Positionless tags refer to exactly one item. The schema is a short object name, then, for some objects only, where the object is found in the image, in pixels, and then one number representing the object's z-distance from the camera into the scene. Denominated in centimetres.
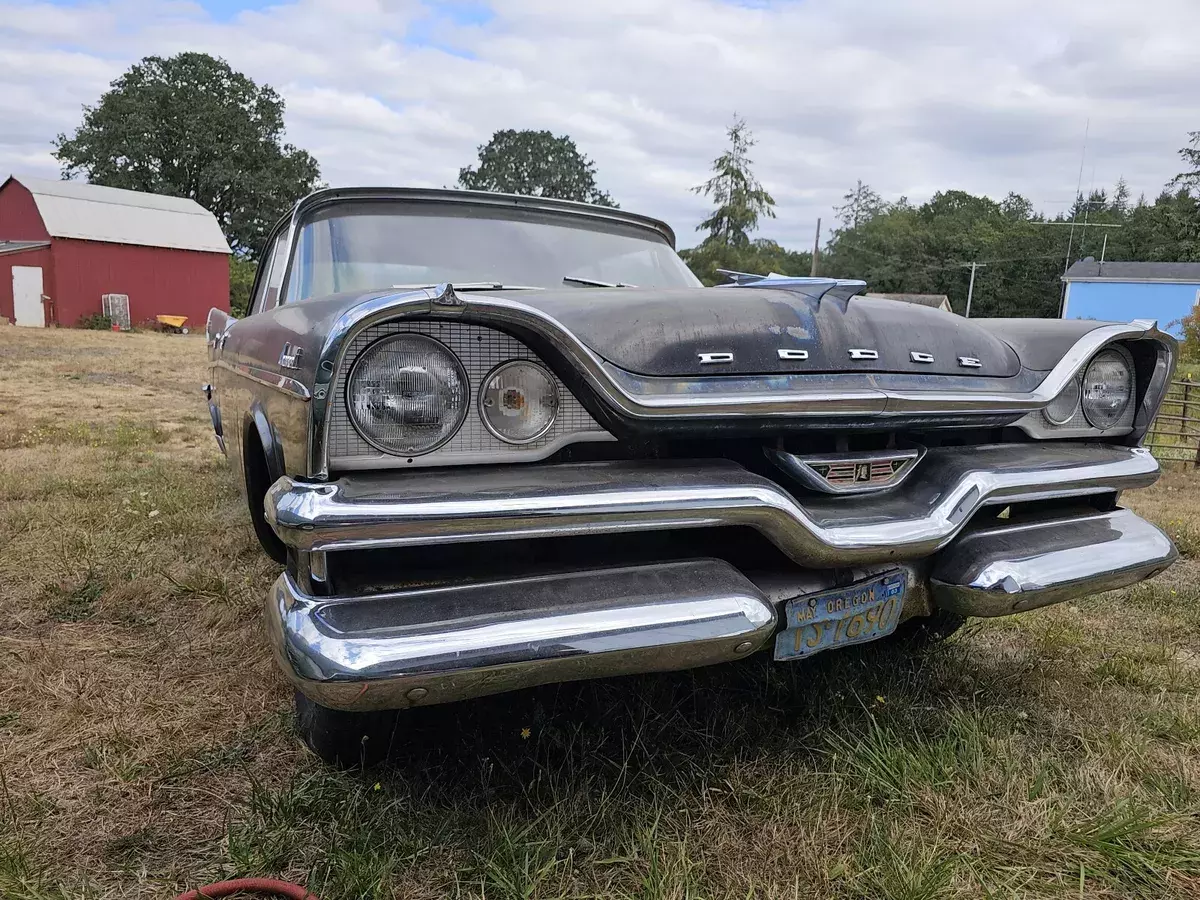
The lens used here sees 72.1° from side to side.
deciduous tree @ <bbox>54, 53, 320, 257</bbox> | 3684
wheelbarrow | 2491
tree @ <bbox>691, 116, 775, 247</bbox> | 2400
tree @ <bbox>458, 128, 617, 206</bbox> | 6031
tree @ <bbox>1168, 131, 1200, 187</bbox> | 4447
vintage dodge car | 150
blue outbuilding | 3831
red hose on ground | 158
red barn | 2325
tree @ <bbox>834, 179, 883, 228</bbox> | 7331
